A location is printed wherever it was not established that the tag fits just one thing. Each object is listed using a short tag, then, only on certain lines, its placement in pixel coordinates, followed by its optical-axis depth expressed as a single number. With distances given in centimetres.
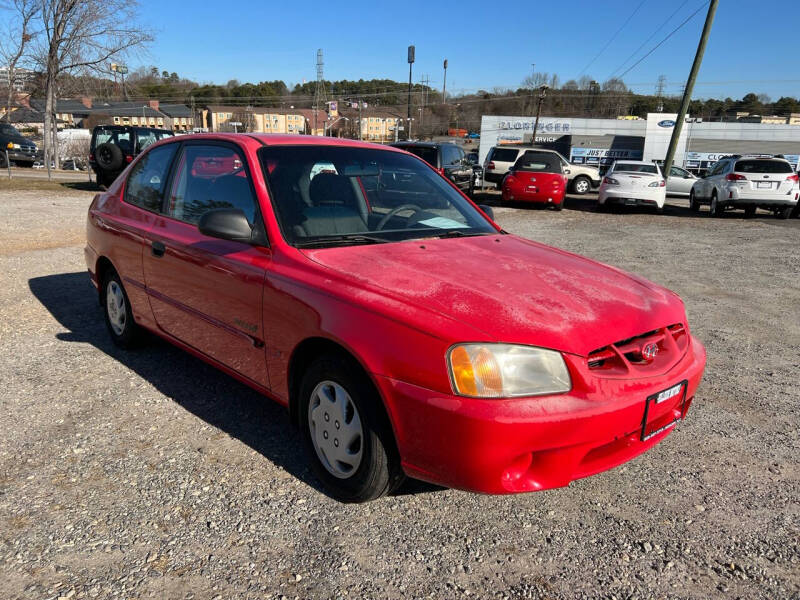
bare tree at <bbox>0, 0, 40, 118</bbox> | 2730
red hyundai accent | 223
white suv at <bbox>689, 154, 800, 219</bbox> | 1545
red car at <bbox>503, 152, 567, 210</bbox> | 1644
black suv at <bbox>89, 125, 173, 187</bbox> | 1722
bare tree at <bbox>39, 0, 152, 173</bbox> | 2758
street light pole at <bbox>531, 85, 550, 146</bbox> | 5345
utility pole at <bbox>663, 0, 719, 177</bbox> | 1950
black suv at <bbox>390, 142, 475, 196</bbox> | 1434
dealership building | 4928
